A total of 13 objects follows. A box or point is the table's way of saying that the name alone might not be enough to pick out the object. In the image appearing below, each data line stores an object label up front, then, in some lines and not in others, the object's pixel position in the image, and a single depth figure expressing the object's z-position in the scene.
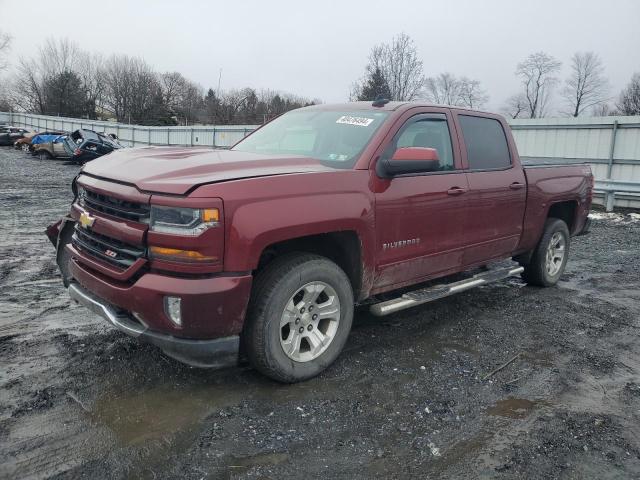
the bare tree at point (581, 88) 67.69
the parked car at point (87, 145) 23.45
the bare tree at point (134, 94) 69.38
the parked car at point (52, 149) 26.91
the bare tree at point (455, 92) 56.47
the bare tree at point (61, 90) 70.25
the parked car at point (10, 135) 38.59
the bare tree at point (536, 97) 65.75
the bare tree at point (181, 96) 70.94
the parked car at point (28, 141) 29.20
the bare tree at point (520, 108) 66.07
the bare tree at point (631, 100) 60.91
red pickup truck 3.01
